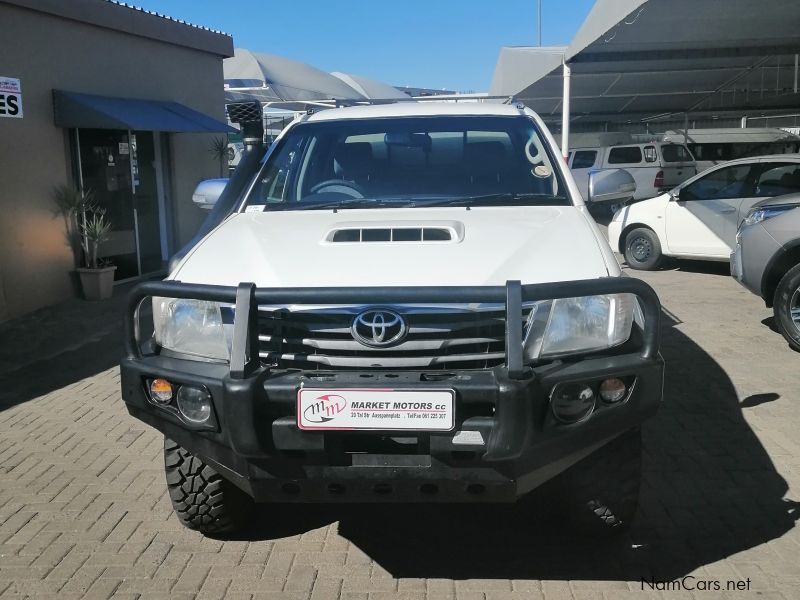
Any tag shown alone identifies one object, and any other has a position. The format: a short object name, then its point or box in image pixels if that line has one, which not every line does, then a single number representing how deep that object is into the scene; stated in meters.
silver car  6.75
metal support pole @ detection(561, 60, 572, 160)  15.69
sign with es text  8.48
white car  10.63
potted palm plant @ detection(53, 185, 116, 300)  9.35
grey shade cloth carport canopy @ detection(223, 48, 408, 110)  17.88
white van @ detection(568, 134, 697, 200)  20.47
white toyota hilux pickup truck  2.73
